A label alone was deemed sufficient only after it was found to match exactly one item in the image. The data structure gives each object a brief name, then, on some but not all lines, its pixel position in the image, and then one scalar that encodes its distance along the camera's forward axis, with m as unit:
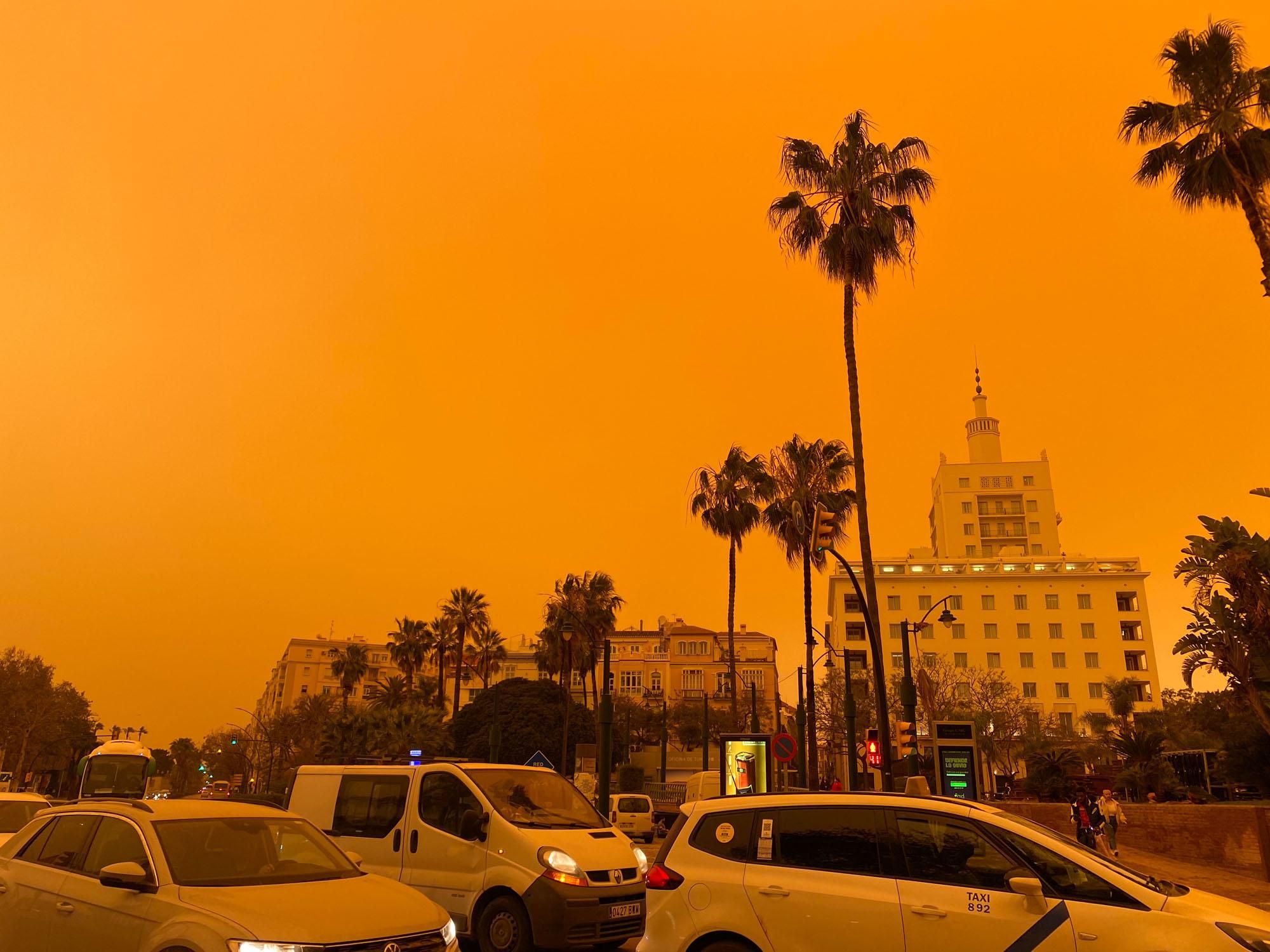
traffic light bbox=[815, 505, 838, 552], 17.97
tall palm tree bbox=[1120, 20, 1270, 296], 18.73
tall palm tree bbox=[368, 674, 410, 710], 72.81
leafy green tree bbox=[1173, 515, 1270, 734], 24.50
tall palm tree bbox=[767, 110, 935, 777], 25.47
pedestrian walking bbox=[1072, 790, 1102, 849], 21.33
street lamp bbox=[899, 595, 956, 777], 20.67
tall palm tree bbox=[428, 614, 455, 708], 70.44
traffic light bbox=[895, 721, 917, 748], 20.64
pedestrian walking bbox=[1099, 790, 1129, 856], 19.98
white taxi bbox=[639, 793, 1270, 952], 5.52
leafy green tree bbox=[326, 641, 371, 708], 81.56
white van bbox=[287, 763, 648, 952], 8.37
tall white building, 91.81
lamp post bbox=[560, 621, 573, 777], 60.09
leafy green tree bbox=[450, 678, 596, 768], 69.25
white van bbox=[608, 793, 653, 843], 30.31
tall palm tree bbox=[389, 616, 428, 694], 72.12
